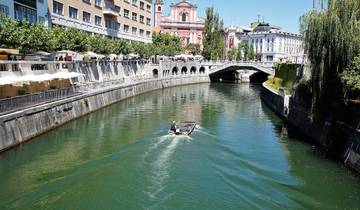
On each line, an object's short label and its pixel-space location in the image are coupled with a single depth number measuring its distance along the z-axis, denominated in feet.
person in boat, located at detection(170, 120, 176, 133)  121.45
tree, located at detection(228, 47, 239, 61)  505.09
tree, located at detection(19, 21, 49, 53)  142.98
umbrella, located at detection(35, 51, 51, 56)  158.03
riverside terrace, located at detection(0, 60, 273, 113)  116.99
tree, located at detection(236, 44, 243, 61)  505.74
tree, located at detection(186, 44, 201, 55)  469.98
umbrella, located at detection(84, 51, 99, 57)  193.00
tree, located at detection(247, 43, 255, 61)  514.19
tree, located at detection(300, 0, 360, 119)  98.17
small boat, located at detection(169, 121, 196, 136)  119.55
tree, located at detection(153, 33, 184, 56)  362.41
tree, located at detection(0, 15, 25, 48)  133.18
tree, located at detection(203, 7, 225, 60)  388.16
